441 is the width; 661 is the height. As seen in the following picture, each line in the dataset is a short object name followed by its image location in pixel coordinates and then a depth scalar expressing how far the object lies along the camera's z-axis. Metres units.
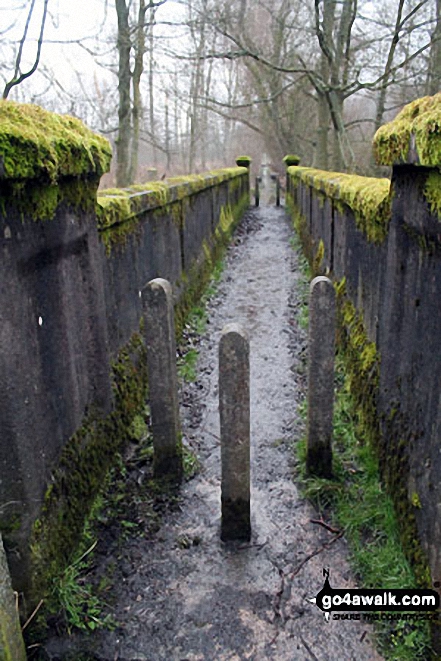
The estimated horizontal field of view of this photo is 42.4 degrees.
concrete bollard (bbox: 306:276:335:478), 3.32
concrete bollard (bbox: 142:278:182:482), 3.37
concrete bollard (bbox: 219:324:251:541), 2.89
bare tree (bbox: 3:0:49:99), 9.33
